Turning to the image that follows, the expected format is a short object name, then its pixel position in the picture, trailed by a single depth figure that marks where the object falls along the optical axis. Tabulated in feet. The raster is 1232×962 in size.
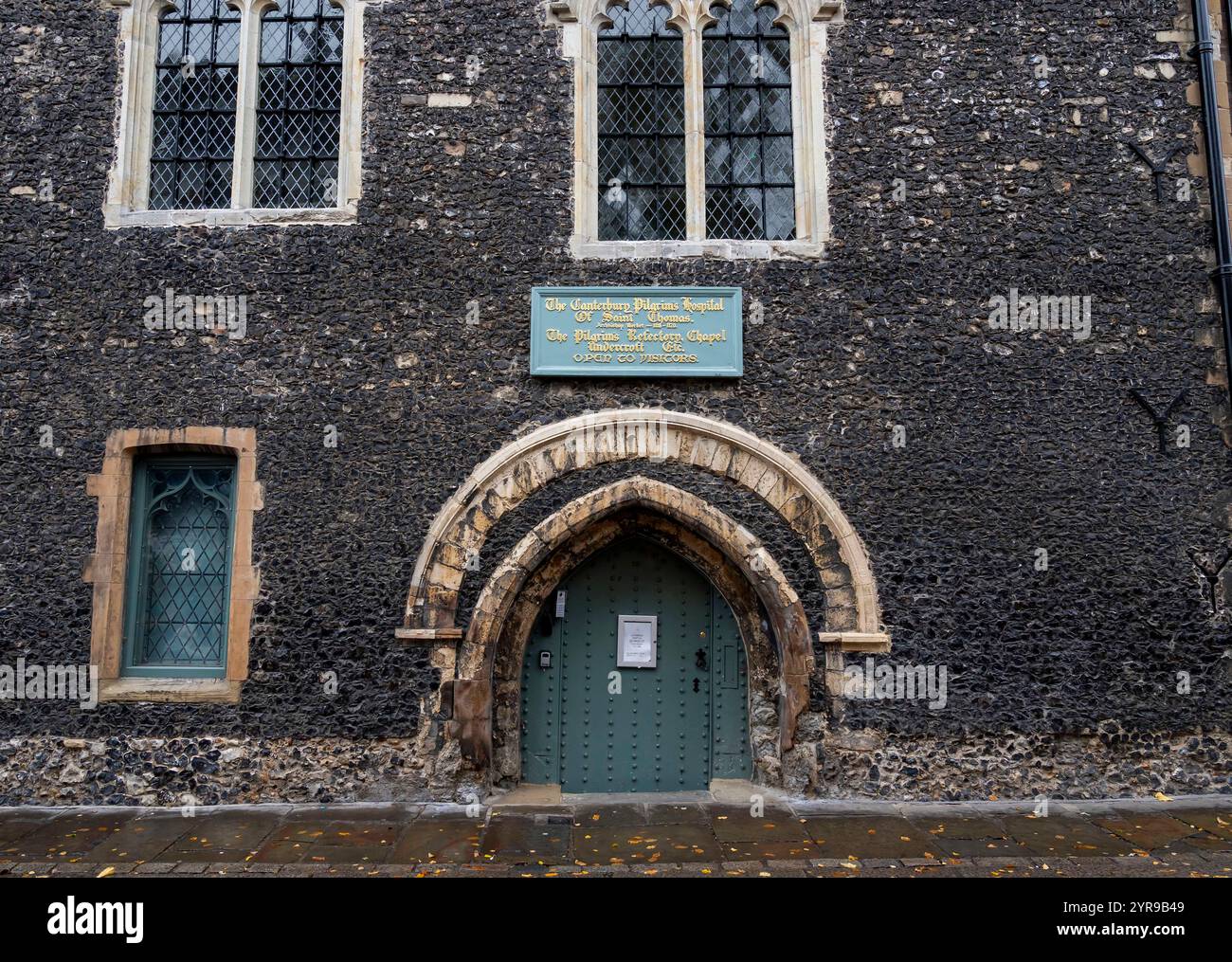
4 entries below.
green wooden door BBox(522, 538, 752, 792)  22.70
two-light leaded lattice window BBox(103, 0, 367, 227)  23.63
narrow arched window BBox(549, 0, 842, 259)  23.66
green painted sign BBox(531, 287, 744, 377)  22.50
